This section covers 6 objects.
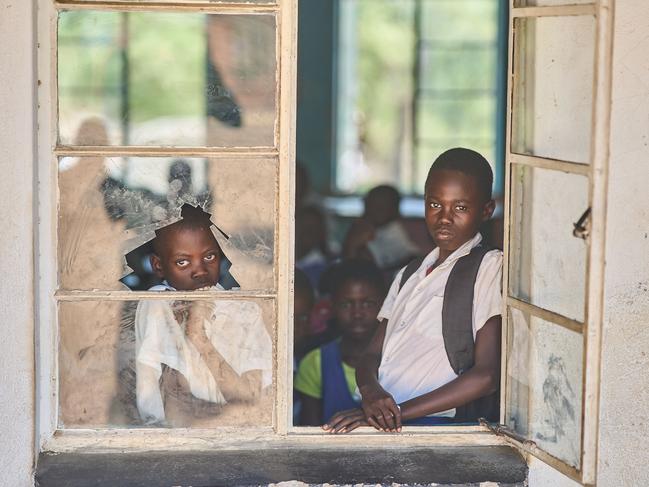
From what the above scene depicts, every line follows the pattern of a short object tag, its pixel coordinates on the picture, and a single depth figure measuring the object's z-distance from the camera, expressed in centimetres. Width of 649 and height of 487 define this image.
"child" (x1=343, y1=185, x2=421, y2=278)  1227
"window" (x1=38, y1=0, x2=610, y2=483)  618
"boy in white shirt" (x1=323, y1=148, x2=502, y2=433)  686
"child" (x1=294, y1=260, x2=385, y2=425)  798
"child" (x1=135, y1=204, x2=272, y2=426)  640
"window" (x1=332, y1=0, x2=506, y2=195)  1622
